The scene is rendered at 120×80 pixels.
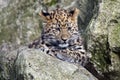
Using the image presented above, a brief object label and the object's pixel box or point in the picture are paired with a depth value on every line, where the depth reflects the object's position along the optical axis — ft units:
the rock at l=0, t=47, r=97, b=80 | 38.11
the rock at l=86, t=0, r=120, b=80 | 47.25
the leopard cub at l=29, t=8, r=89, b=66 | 45.84
